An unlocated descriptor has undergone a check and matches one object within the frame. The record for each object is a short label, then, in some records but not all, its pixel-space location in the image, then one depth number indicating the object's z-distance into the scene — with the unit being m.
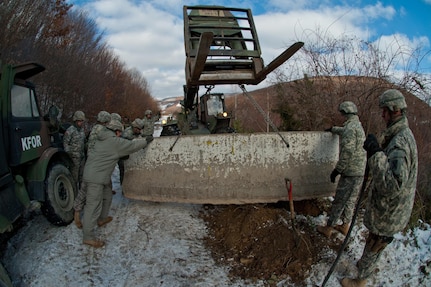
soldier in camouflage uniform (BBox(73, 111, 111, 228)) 4.16
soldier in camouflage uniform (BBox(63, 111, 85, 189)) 5.29
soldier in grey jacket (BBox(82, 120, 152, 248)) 3.86
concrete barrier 3.92
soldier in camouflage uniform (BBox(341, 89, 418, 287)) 2.52
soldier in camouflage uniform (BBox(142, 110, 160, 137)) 8.33
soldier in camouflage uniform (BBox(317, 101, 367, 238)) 3.73
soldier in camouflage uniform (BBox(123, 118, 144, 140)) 6.15
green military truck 3.41
